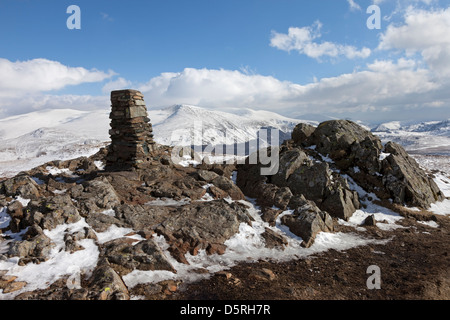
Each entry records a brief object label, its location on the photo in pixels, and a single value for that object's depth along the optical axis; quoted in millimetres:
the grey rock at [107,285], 8695
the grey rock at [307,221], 15070
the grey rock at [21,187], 15297
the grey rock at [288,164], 21719
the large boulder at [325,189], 19312
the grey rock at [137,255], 10898
